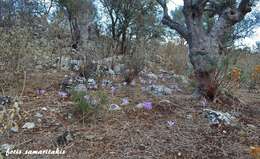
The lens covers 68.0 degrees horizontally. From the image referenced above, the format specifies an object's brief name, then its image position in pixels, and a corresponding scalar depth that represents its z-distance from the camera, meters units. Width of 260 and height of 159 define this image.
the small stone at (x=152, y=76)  3.66
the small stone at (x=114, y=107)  2.06
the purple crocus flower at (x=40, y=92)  2.44
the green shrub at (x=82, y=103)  1.81
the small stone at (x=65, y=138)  1.58
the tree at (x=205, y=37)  2.45
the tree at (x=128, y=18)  5.19
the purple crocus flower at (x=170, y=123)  1.86
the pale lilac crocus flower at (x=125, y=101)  2.20
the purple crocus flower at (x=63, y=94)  2.30
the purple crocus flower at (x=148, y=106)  2.09
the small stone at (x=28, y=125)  1.73
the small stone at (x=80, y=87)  2.41
